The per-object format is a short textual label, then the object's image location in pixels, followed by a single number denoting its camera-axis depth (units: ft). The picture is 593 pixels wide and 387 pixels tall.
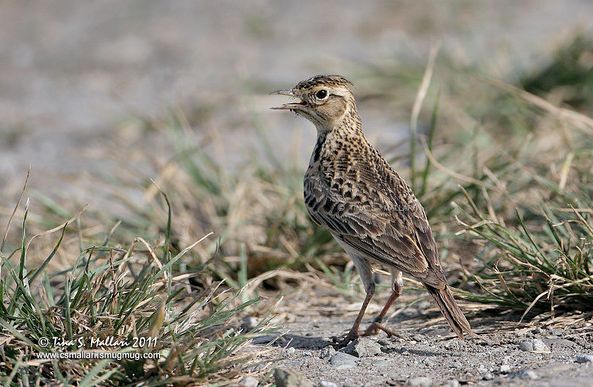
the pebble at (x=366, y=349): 33.35
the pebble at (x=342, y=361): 32.09
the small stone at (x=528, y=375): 28.96
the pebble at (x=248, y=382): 29.53
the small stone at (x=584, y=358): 30.58
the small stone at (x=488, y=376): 29.86
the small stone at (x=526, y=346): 32.17
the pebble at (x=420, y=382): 29.48
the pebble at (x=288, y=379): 29.10
